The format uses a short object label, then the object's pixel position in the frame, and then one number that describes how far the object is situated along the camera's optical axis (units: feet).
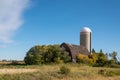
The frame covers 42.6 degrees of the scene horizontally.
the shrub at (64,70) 57.34
